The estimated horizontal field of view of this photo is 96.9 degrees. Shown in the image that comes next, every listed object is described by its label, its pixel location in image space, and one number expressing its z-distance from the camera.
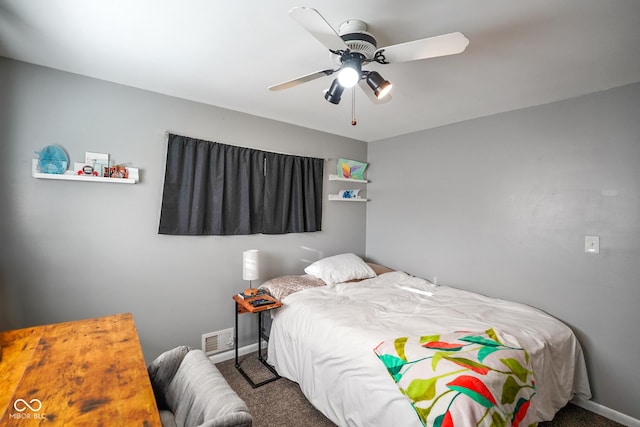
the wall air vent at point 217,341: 2.71
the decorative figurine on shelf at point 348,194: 3.71
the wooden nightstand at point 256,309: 2.39
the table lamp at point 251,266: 2.67
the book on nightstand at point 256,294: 2.60
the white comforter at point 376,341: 1.70
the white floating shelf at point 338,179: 3.61
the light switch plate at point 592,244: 2.23
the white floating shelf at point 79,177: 1.98
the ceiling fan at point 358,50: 1.25
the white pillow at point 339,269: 3.02
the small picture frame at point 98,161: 2.15
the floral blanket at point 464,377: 1.33
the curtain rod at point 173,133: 2.48
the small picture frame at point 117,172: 2.21
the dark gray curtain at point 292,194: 3.10
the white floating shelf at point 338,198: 3.64
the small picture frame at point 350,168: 3.72
